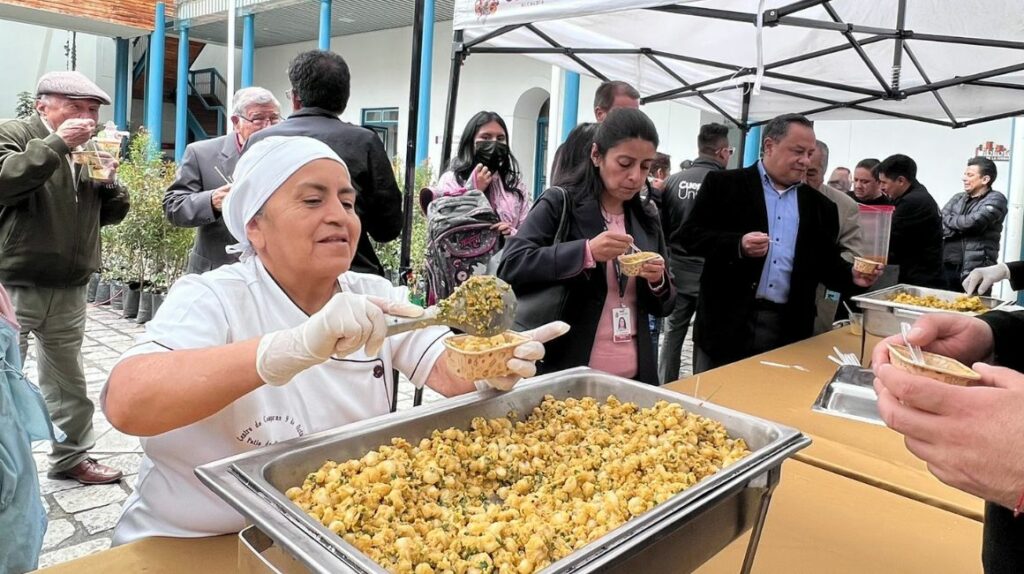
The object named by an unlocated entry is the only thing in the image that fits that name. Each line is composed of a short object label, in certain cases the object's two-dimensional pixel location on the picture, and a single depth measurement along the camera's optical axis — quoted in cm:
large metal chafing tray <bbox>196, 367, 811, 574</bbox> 90
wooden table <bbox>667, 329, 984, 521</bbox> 178
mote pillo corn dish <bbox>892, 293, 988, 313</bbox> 307
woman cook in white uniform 124
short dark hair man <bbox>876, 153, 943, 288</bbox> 463
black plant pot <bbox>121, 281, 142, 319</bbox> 711
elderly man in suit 338
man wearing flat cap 315
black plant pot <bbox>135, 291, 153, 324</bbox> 696
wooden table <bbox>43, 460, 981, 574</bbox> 123
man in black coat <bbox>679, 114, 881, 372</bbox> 336
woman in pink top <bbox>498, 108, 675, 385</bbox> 247
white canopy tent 346
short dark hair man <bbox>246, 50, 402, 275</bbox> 294
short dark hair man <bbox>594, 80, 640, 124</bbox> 358
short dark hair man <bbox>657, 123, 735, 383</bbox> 503
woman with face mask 358
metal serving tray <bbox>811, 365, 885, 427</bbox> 231
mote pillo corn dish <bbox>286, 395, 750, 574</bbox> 103
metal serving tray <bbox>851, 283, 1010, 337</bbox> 289
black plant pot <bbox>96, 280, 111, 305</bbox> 784
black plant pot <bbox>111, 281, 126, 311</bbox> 772
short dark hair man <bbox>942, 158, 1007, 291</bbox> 630
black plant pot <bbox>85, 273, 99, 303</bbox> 794
